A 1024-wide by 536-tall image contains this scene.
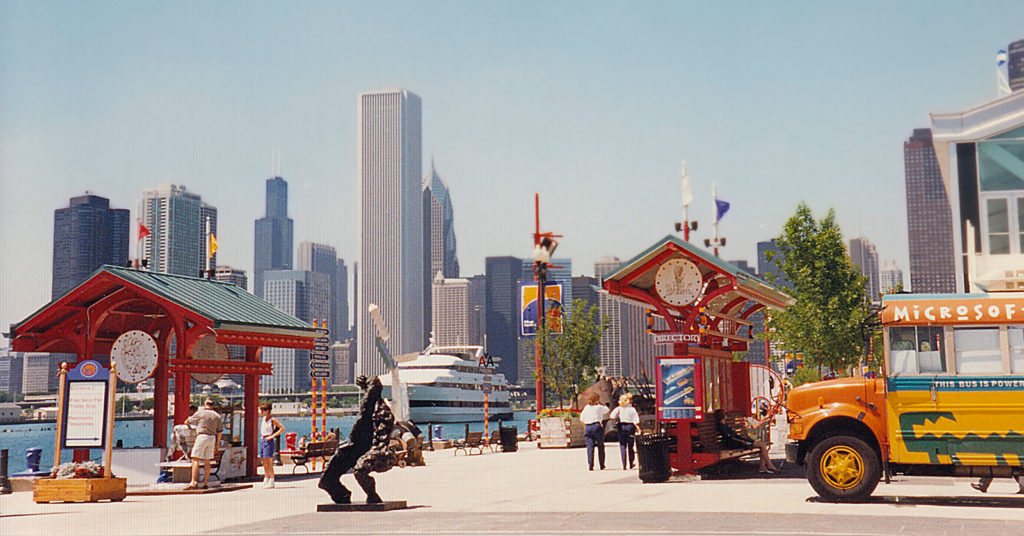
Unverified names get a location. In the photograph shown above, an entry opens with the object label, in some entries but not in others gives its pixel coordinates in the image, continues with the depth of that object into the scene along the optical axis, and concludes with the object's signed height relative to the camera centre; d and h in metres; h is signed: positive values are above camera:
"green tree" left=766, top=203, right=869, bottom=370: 37.88 +3.18
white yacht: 138.25 -2.12
